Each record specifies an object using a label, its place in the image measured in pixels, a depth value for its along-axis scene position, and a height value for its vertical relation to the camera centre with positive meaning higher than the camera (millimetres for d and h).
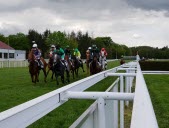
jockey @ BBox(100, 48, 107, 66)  25894 +64
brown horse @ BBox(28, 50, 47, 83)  17859 -539
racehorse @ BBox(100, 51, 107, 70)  23520 -321
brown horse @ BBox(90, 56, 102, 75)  20656 -642
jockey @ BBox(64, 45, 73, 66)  20788 +116
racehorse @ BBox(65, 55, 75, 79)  20359 -534
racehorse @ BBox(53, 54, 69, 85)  17656 -585
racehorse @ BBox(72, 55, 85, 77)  23406 -493
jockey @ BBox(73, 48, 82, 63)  24609 +6
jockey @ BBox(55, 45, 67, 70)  17870 +55
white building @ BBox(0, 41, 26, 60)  76000 +309
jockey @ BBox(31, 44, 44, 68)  17938 +62
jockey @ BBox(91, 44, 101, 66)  21047 +109
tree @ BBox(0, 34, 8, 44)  111350 +4623
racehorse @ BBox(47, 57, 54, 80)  19673 -419
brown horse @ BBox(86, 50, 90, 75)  22320 -201
